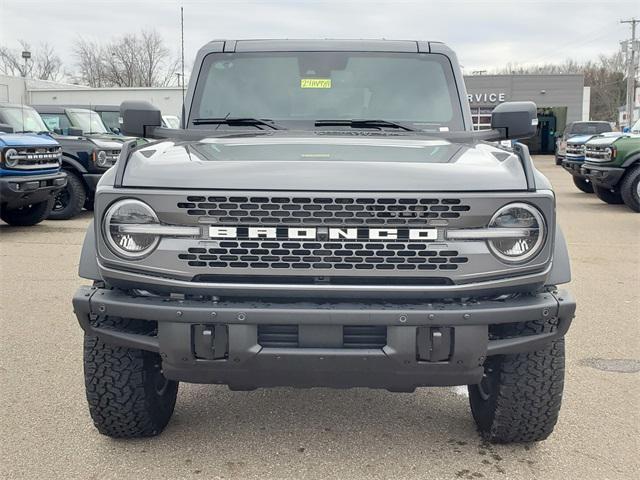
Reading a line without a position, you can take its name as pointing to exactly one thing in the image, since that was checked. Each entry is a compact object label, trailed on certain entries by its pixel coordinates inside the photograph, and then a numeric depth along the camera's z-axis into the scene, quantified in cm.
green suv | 1292
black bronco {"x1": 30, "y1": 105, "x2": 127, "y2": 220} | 1154
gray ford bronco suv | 263
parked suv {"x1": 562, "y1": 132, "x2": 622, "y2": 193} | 1597
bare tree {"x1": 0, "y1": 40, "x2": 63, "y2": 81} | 6084
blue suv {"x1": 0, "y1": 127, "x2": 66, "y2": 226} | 961
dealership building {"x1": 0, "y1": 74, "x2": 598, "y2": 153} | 4181
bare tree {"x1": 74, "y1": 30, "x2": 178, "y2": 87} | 4938
